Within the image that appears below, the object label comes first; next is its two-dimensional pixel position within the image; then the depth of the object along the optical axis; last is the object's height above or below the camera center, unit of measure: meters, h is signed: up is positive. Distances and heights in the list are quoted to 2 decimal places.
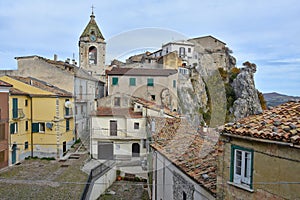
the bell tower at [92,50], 32.41 +5.37
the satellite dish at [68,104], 21.97 -1.17
